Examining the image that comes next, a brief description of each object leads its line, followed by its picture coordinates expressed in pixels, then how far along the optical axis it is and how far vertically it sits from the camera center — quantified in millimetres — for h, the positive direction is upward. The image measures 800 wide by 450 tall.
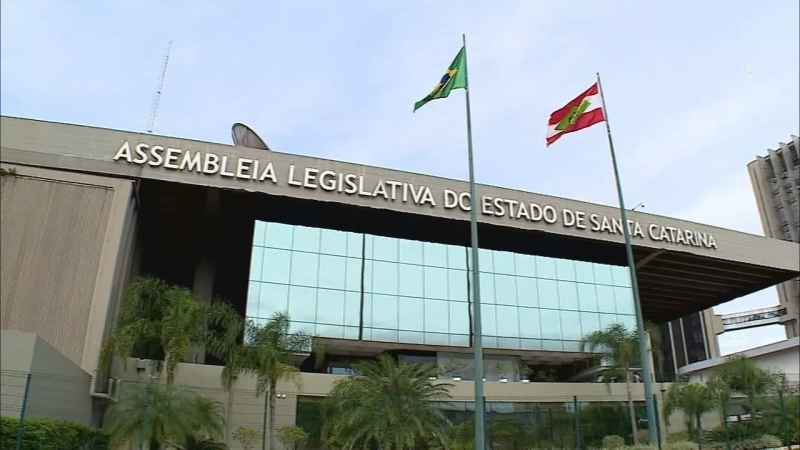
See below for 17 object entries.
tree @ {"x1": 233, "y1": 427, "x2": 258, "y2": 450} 27406 +511
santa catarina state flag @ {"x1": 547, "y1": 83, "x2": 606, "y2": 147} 22438 +11124
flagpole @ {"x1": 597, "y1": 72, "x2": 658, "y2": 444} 19266 +2973
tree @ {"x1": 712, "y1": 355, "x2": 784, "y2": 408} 33781 +3826
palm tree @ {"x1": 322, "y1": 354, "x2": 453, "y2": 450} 22922 +1377
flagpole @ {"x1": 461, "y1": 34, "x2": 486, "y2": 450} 15977 +2710
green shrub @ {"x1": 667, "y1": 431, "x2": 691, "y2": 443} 26562 +668
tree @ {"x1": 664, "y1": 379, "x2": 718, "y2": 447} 30688 +2462
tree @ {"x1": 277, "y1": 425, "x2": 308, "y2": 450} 27672 +524
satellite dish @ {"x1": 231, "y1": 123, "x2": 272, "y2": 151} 39438 +18086
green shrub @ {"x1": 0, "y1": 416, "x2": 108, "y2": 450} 16172 +335
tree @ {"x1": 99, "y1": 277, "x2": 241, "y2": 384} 23703 +4462
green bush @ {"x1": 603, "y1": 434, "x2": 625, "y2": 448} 25053 +437
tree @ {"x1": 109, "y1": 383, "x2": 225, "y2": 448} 18266 +905
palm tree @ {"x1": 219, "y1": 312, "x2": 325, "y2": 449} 26078 +3629
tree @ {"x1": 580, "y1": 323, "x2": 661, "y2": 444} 37219 +6002
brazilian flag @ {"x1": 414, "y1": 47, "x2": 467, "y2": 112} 20844 +11393
